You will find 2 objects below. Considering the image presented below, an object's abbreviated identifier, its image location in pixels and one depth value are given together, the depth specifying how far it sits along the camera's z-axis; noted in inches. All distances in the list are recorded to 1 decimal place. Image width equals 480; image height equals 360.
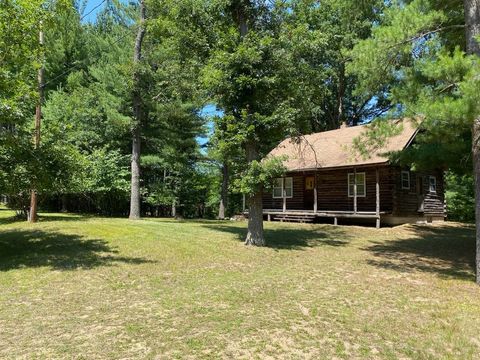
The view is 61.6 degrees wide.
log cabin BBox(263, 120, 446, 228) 743.7
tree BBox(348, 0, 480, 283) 267.9
